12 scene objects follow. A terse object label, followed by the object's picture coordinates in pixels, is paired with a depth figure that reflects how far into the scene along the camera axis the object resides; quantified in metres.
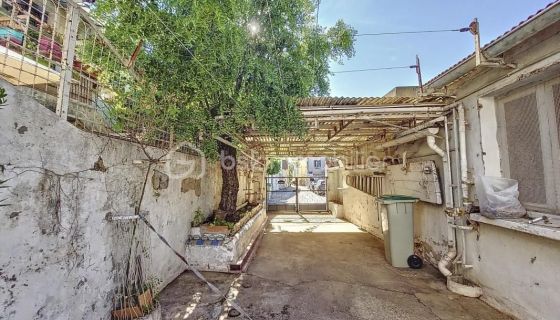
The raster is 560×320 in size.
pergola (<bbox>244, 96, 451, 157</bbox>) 4.76
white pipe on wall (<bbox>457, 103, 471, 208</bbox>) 4.17
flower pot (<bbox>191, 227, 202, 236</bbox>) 5.16
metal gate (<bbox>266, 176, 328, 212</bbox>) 13.99
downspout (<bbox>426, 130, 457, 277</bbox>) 4.39
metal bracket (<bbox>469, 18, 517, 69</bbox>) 3.30
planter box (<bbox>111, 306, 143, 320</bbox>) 2.81
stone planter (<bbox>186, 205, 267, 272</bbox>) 4.92
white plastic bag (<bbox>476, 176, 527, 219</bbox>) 3.38
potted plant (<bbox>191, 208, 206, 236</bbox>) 5.18
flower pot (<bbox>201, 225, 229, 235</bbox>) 5.17
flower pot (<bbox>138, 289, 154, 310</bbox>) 2.91
